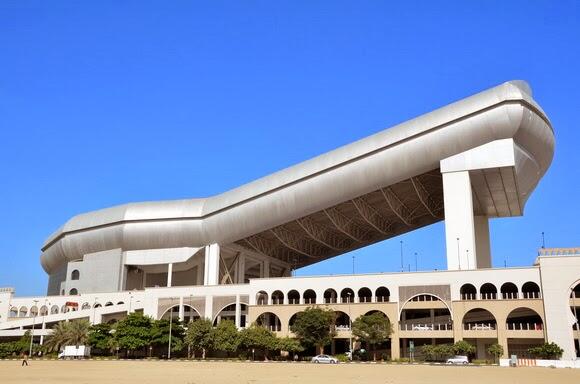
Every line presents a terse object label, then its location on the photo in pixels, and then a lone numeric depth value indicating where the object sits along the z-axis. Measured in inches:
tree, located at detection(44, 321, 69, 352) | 2783.0
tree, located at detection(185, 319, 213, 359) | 2610.7
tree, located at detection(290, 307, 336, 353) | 2448.3
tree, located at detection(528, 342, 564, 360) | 2139.5
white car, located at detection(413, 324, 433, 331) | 2406.5
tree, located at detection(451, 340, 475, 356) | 2208.4
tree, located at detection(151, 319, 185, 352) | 2637.8
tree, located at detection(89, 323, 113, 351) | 2701.8
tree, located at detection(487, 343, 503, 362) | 2199.8
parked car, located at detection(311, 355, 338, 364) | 2253.2
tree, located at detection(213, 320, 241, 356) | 2534.4
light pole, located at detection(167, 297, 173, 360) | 2606.8
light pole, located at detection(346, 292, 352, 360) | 2534.4
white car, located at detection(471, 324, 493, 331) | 2319.1
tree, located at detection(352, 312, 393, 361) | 2362.2
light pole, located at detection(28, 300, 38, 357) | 2819.4
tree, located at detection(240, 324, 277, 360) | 2466.8
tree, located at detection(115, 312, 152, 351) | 2605.8
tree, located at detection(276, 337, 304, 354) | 2453.9
